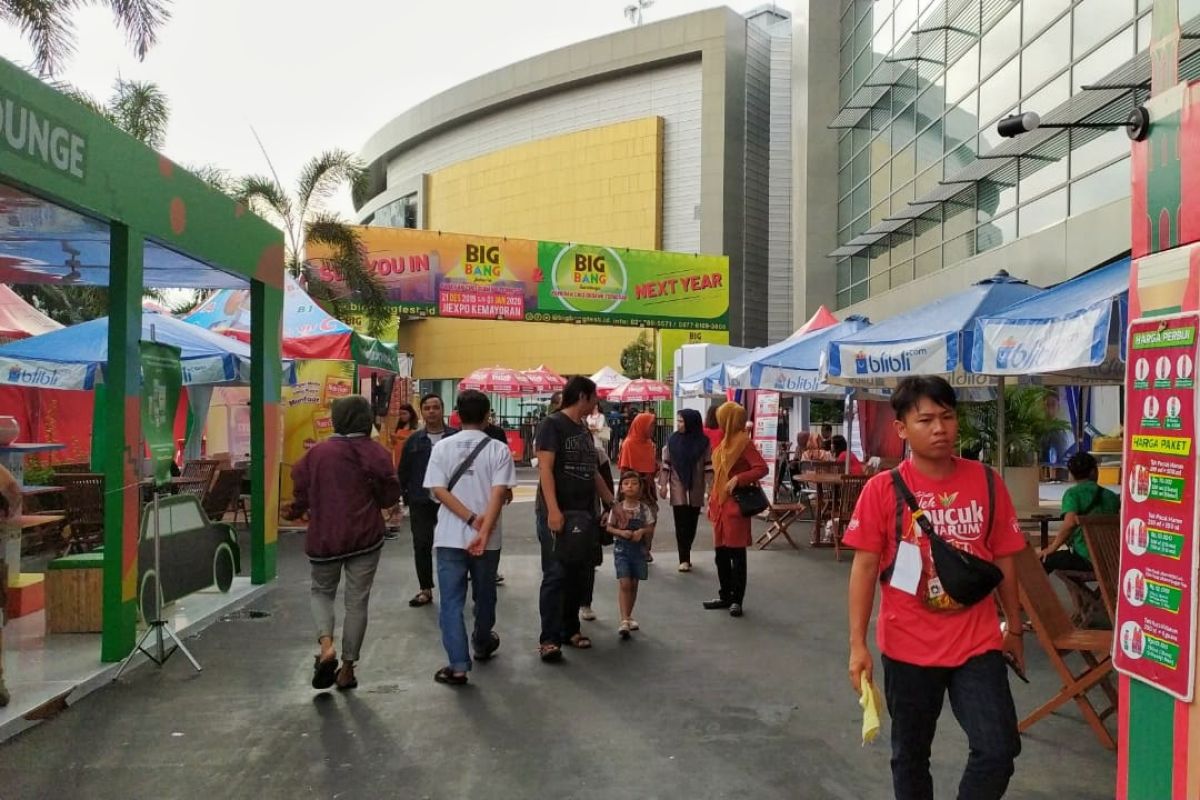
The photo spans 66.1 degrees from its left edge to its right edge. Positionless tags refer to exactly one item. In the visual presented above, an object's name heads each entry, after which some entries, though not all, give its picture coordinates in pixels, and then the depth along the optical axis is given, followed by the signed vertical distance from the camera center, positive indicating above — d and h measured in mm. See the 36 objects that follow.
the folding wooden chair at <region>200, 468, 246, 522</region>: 10398 -1121
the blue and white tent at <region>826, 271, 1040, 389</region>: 6730 +524
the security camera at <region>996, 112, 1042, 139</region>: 4512 +1396
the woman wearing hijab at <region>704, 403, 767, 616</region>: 7273 -799
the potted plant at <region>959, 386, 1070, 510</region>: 11312 -266
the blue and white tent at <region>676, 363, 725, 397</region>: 14609 +318
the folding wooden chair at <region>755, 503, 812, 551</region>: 11195 -1496
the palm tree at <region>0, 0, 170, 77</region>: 11133 +4606
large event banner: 24438 +3299
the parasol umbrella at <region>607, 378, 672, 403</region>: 27656 +284
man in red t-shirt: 2881 -660
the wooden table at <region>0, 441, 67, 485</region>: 8626 -612
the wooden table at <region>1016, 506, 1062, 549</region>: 7941 -992
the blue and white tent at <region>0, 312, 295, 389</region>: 10188 +417
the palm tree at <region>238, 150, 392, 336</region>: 19688 +3734
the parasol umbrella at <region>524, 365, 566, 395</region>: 26295 +541
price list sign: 2854 -333
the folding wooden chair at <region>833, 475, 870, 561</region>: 10516 -1116
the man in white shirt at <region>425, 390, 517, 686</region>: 5379 -626
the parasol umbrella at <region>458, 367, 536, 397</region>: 25641 +473
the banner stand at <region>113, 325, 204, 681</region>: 5809 -522
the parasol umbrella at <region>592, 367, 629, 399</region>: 30211 +694
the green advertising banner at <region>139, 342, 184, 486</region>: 6137 -43
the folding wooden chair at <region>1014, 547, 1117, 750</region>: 4301 -1105
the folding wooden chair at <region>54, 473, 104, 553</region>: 9258 -1120
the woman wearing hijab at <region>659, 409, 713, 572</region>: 8656 -600
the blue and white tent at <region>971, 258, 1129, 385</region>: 4848 +456
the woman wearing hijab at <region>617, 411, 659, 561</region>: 9047 -466
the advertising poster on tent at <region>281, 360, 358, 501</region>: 12703 -101
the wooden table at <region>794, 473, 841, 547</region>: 10852 -1133
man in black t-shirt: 5848 -509
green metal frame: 4969 +1171
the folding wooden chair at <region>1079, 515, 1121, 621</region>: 4688 -735
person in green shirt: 6438 -686
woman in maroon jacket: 5199 -670
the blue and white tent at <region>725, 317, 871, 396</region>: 11602 +452
